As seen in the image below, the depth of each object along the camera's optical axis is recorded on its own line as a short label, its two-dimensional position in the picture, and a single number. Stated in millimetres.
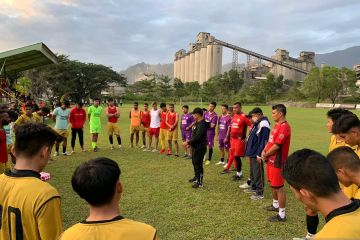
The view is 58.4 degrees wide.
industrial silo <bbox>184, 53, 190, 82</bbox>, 132875
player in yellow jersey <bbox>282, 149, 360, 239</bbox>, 1554
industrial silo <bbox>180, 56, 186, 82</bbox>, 137750
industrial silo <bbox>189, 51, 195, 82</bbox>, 127250
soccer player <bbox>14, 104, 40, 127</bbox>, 8817
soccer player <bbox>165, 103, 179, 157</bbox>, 11812
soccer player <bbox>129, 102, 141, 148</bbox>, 13008
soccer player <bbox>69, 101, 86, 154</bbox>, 11672
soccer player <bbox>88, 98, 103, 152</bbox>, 12258
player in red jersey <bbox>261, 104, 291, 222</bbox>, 5598
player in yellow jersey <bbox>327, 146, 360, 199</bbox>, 2354
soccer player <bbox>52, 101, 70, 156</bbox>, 10961
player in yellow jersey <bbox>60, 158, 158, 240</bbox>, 1683
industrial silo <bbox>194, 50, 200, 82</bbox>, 121562
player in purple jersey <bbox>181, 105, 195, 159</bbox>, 11383
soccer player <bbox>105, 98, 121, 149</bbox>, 12469
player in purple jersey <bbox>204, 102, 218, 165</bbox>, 10773
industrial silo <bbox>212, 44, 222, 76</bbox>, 111125
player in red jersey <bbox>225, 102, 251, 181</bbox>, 8516
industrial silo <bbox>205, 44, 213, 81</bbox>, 111125
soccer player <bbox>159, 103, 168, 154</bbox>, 12125
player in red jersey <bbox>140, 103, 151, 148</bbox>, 13188
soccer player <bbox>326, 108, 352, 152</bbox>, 4836
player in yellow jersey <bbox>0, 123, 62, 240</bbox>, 2113
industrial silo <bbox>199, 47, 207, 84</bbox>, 116438
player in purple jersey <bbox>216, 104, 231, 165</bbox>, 10258
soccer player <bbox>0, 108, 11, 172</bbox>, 4883
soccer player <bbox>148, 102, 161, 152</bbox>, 12562
